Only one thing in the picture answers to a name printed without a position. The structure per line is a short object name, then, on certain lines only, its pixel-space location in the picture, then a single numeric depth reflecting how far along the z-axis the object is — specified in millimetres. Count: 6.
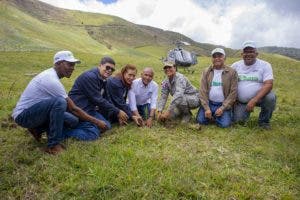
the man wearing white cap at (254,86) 4873
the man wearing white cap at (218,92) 5017
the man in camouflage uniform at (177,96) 5076
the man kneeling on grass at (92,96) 4289
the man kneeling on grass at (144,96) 5076
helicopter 14950
